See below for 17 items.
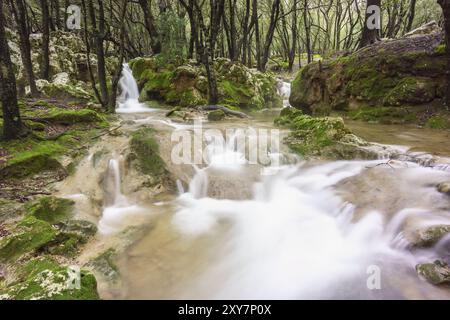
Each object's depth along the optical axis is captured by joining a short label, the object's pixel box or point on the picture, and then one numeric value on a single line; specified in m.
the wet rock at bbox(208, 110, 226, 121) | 10.33
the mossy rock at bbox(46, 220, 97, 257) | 3.79
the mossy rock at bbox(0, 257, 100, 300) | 2.50
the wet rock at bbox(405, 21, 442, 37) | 9.79
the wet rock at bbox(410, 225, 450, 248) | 3.37
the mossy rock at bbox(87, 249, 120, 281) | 3.53
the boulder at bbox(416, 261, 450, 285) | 3.04
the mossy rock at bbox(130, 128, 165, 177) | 5.92
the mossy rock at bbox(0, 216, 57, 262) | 3.46
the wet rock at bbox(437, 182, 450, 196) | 4.03
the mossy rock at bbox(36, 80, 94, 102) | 11.47
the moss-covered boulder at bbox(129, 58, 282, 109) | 13.36
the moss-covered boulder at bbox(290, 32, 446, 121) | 8.24
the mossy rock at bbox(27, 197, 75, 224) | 4.20
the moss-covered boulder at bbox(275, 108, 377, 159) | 6.11
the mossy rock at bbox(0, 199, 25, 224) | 4.07
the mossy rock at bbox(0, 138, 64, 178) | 4.93
